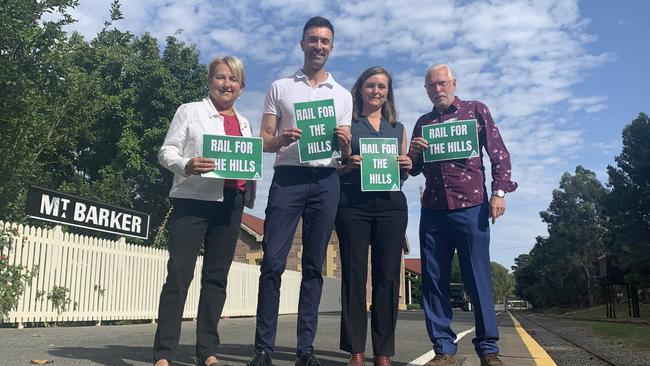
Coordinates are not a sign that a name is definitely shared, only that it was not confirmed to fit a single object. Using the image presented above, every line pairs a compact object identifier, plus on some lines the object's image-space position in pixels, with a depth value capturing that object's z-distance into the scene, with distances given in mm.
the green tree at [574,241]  53531
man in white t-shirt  3604
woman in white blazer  3422
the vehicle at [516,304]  137725
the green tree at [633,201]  30719
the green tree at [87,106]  14484
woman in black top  3754
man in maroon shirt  3980
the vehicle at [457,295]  56703
